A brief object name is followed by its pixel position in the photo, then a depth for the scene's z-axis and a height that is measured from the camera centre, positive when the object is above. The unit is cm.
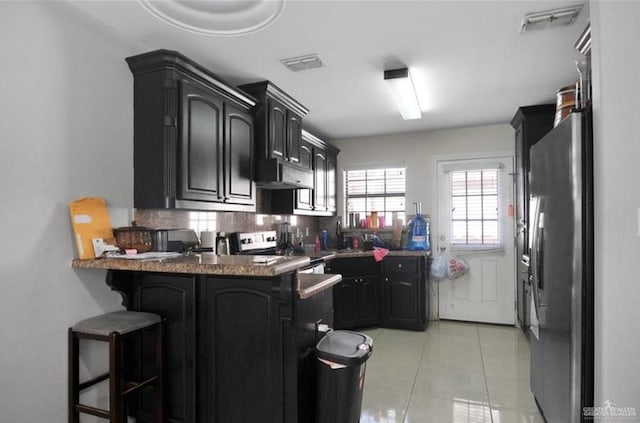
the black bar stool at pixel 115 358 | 171 -73
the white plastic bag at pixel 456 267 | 451 -69
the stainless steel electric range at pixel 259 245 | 328 -32
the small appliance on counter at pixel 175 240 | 231 -19
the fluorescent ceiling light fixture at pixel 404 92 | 274 +101
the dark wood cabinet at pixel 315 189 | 400 +31
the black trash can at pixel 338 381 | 180 -84
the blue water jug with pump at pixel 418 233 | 455 -26
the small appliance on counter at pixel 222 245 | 301 -27
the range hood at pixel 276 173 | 309 +35
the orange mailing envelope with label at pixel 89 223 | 196 -5
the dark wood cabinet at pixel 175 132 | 229 +54
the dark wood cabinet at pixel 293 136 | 345 +76
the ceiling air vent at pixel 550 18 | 200 +111
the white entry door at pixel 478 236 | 440 -30
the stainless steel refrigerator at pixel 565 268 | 168 -29
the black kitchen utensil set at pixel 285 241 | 402 -32
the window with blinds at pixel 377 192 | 490 +29
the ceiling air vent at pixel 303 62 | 258 +110
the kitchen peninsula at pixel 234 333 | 175 -62
